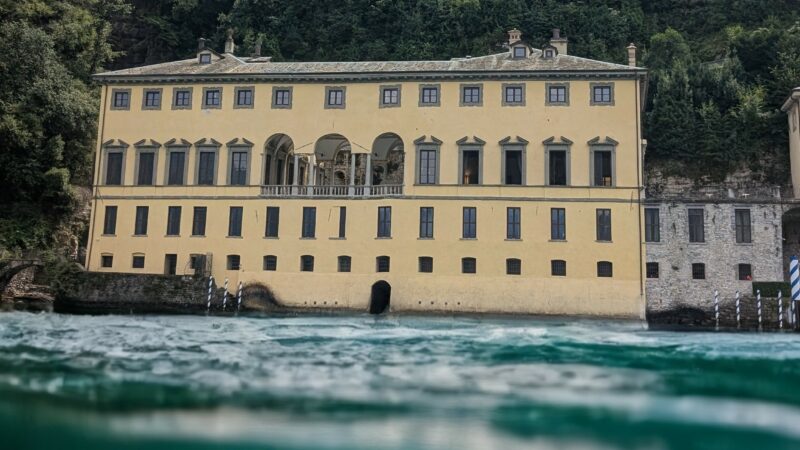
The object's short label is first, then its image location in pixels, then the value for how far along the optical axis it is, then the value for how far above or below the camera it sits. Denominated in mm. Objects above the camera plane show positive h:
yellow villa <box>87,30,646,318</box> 34938 +5907
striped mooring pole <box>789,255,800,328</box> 30627 +1165
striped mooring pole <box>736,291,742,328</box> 32344 -727
